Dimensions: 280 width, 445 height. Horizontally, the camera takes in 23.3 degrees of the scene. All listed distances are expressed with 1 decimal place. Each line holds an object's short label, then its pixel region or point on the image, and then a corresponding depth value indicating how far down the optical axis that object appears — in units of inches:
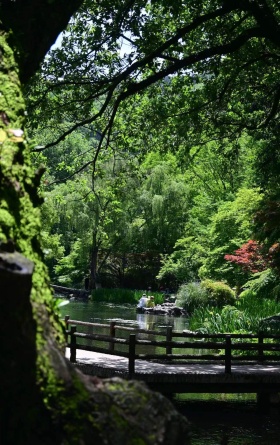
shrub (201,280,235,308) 1392.7
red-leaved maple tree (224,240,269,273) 1302.9
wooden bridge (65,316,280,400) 502.3
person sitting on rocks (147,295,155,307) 1635.1
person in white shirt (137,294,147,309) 1618.0
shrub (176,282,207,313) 1483.8
